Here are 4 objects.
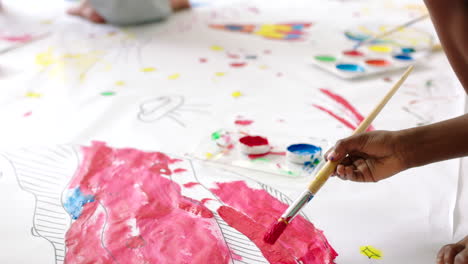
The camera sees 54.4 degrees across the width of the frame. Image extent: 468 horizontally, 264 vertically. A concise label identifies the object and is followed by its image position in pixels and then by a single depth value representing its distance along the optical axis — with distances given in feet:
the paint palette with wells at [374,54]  3.37
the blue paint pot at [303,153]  2.24
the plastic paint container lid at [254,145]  2.34
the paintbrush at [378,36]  3.92
